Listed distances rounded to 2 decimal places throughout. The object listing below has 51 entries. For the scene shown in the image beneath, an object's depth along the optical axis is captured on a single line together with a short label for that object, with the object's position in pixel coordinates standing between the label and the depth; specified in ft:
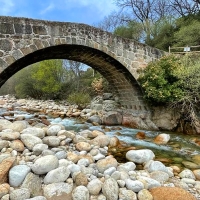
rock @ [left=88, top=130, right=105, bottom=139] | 17.52
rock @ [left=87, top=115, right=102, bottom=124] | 29.22
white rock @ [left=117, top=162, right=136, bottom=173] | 11.13
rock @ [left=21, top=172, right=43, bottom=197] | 8.63
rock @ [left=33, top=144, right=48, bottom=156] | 11.27
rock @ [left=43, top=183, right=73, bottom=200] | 8.50
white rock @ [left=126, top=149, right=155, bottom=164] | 12.94
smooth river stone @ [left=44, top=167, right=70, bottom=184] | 9.09
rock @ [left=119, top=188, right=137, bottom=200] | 8.63
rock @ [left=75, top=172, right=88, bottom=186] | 9.14
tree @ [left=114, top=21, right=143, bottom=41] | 57.47
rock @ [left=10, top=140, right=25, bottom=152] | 11.41
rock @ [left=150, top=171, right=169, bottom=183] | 10.72
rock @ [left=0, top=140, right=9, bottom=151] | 11.23
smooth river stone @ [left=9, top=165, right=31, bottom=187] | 8.84
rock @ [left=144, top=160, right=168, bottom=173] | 11.58
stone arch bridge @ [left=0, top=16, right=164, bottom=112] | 17.35
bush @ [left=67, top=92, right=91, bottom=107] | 42.39
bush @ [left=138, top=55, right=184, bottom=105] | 23.08
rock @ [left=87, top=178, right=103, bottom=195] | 8.77
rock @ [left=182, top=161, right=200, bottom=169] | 13.25
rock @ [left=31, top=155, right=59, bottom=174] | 9.43
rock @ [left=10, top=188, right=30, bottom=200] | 7.89
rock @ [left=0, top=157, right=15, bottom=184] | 8.79
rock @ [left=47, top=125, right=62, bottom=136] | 14.17
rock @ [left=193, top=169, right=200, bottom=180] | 11.59
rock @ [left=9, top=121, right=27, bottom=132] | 13.76
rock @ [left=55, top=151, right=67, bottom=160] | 11.38
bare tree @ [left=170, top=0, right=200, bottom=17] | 56.71
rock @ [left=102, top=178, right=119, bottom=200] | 8.50
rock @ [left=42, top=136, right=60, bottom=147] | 12.75
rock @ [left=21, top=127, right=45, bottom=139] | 13.21
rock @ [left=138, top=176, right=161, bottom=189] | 9.69
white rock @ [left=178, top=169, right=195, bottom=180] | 11.39
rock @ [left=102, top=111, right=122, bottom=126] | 28.63
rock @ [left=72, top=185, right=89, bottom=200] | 8.27
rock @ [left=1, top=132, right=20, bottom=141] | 12.02
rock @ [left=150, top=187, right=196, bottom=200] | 8.76
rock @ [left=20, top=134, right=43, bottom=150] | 11.78
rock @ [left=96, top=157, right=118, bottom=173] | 10.94
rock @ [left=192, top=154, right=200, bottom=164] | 14.39
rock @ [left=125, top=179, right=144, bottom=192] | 9.16
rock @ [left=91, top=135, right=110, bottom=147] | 15.42
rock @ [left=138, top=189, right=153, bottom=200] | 8.73
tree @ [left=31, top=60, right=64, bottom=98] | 55.52
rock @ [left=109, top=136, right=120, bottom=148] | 16.40
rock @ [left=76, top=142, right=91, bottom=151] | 13.19
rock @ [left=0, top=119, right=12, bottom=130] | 13.99
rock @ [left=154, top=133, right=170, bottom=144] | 19.49
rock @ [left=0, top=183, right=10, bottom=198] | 8.11
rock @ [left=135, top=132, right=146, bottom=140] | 21.26
